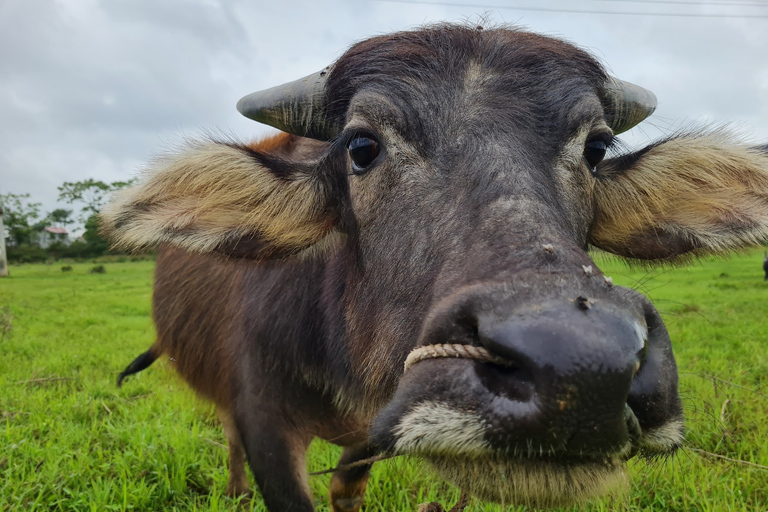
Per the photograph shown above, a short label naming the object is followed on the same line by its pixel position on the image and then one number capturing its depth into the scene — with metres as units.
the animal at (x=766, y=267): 15.58
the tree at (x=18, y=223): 51.56
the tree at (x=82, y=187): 62.12
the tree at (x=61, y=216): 71.31
